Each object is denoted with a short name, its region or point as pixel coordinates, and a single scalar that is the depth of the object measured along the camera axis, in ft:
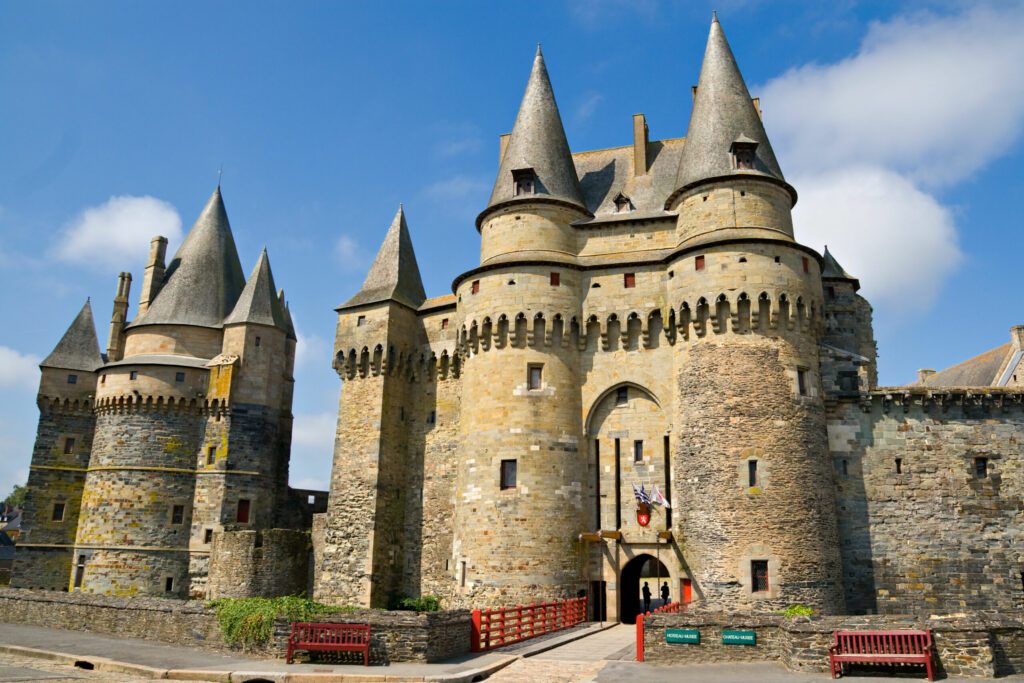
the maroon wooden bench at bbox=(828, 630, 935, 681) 48.80
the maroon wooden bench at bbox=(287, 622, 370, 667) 55.26
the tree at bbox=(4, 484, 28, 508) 331.63
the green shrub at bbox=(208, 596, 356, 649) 60.18
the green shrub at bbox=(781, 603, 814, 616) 70.08
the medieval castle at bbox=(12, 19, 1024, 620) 84.69
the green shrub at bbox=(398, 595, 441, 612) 100.07
